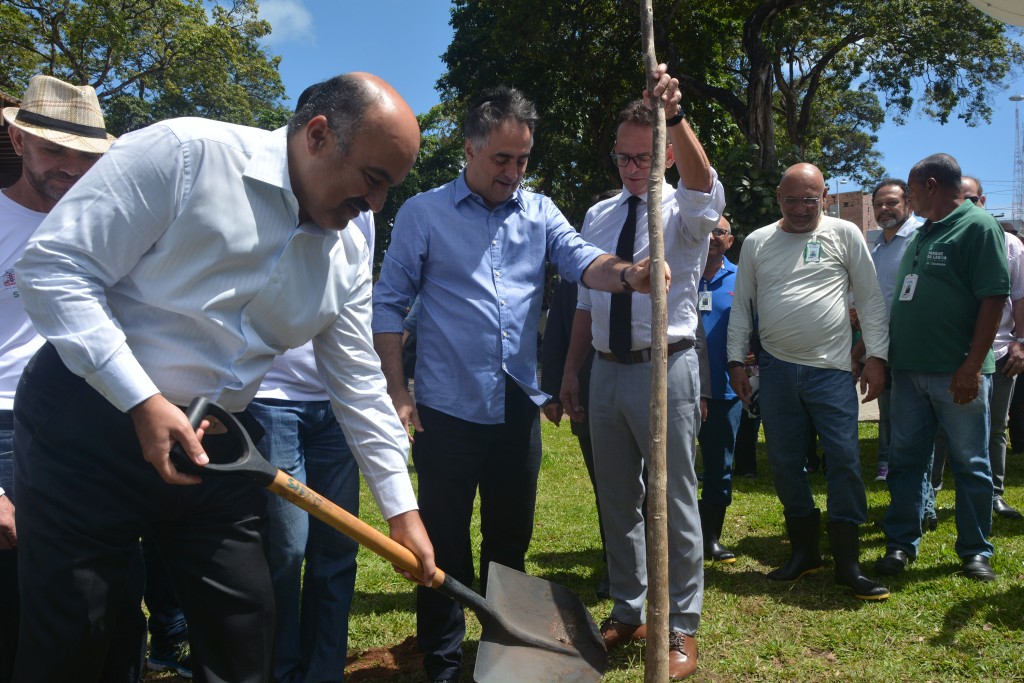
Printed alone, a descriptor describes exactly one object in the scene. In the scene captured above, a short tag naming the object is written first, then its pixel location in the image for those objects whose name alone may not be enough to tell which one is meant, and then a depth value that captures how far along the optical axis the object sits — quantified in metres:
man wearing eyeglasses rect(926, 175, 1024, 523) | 5.92
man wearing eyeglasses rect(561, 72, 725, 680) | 3.67
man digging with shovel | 1.96
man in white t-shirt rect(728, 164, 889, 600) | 4.57
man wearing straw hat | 2.94
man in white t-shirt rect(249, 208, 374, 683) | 3.28
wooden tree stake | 2.77
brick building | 65.88
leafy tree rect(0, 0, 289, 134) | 25.02
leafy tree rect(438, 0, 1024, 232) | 18.56
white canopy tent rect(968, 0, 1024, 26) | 4.50
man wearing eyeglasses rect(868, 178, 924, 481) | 6.46
